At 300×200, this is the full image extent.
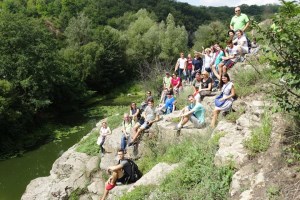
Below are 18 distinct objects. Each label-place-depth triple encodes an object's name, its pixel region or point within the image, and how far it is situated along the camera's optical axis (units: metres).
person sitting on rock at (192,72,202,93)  12.41
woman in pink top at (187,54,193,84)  16.72
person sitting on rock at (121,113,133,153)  12.87
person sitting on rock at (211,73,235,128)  10.05
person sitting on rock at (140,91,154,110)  13.45
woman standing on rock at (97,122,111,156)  14.14
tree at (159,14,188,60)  46.72
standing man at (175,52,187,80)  16.72
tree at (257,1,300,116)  4.46
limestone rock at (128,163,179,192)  8.42
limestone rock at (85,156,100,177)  13.11
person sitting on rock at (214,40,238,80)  11.97
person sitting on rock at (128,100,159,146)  12.35
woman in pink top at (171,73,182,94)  15.62
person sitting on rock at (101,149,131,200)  9.82
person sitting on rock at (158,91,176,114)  14.01
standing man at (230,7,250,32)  12.38
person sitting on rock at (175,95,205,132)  10.59
